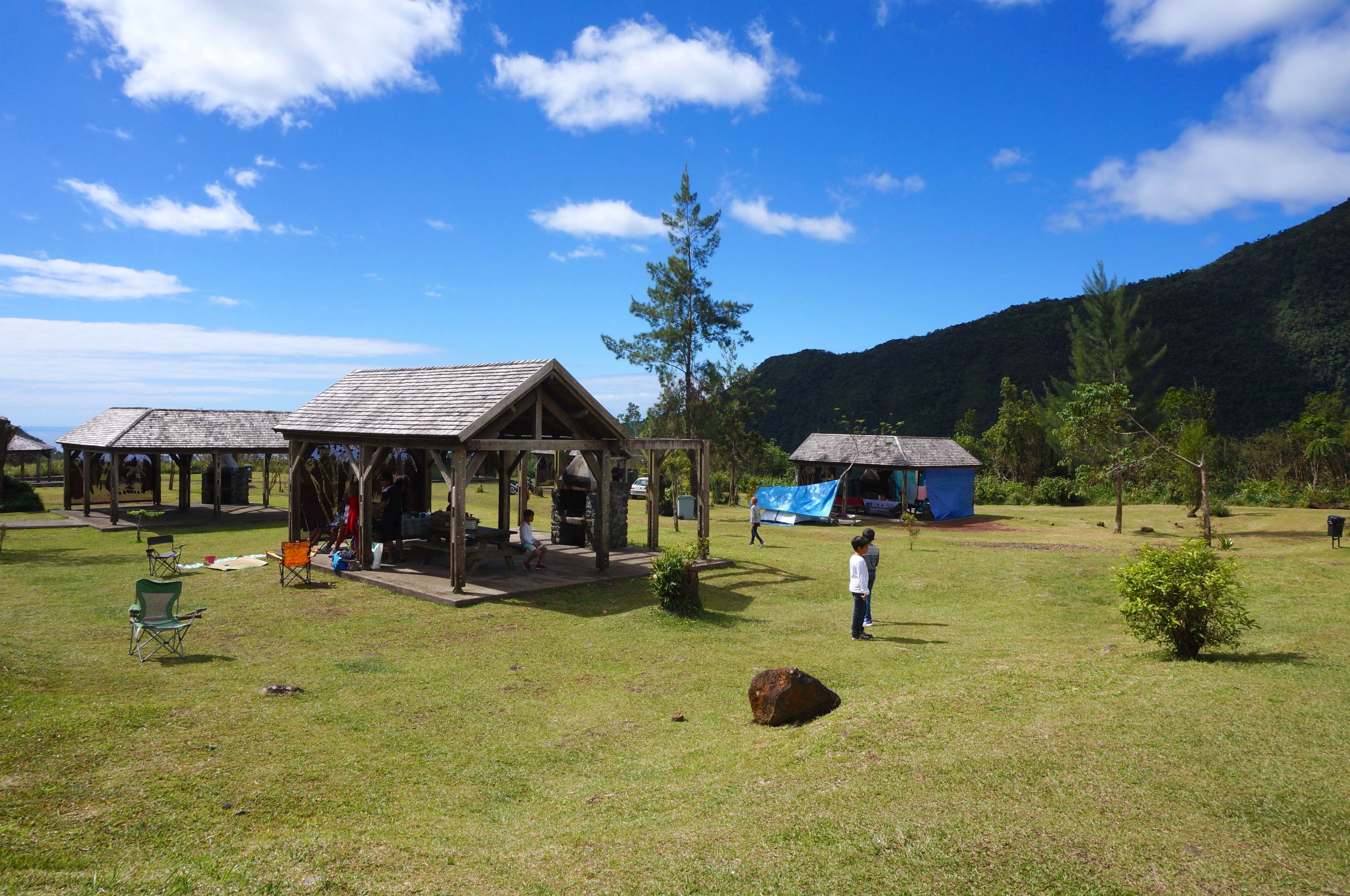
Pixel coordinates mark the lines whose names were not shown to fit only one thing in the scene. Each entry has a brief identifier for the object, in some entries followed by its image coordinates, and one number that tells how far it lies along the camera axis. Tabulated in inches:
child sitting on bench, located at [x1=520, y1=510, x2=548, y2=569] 662.5
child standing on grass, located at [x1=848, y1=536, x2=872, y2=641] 425.7
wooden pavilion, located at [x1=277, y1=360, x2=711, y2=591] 536.4
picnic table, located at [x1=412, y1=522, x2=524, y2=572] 579.5
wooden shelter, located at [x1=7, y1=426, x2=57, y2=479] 1299.2
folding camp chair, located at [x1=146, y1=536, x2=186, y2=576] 576.1
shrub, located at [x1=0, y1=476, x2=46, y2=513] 1075.9
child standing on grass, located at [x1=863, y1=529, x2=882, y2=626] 450.6
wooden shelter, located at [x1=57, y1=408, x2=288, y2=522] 979.3
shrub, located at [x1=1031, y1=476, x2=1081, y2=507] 1562.5
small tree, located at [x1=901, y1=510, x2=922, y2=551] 842.2
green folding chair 365.1
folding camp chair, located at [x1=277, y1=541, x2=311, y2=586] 563.5
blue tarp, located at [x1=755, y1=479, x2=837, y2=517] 1111.6
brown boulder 285.4
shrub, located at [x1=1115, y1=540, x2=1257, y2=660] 335.3
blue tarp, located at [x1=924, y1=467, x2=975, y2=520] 1236.5
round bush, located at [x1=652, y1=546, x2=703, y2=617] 488.1
